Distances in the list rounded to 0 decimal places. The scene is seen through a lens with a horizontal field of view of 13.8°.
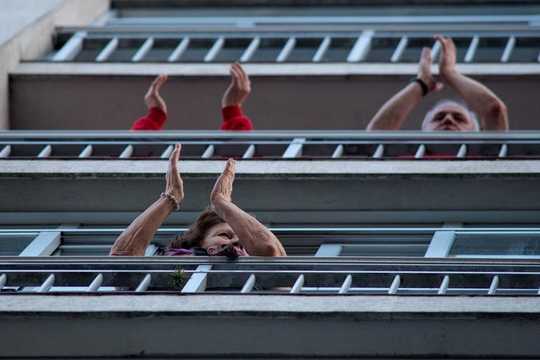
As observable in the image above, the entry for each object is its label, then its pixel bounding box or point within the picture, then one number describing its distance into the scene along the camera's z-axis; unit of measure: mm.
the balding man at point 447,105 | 19141
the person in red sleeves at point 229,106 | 19094
